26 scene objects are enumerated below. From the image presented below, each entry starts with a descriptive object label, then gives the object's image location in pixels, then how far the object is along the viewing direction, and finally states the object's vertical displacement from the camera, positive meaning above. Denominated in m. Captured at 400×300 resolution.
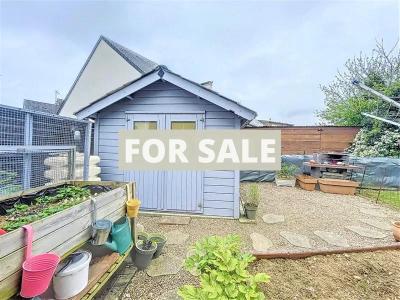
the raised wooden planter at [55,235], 1.38 -0.71
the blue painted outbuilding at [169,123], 4.89 +0.58
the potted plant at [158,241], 3.36 -1.41
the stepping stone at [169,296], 2.56 -1.70
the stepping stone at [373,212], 5.58 -1.48
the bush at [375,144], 10.61 +0.49
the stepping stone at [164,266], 3.04 -1.66
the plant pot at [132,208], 3.05 -0.83
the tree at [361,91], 13.87 +5.10
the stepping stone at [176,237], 3.93 -1.62
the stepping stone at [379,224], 4.80 -1.53
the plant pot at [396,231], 3.63 -1.24
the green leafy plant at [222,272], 1.57 -0.95
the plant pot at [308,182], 8.12 -1.10
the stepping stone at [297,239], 3.94 -1.59
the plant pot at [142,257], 3.06 -1.50
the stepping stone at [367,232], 4.36 -1.57
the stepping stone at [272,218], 4.99 -1.53
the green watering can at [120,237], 2.66 -1.10
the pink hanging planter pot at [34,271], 1.45 -0.84
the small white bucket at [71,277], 1.80 -1.08
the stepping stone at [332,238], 3.98 -1.58
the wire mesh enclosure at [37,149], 3.03 -0.07
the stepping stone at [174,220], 4.72 -1.54
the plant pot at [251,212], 4.89 -1.33
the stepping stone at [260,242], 3.77 -1.60
